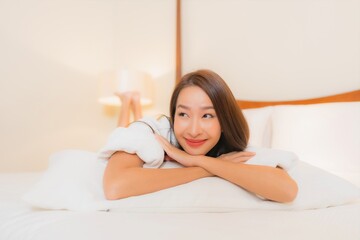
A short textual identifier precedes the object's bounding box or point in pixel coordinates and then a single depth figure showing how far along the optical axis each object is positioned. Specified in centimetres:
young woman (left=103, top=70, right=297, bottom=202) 91
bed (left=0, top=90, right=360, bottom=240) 68
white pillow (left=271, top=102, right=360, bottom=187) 150
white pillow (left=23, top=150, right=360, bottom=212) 88
